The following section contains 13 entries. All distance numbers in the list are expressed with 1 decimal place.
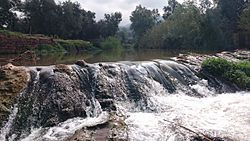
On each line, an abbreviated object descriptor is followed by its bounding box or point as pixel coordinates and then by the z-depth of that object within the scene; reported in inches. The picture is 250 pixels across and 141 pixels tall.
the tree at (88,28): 1347.2
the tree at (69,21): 1112.5
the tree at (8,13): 937.9
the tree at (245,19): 788.4
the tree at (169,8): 1895.9
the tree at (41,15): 1024.0
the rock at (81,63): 285.6
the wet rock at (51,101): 216.7
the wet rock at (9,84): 214.4
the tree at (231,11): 882.9
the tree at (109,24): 1439.2
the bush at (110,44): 1178.1
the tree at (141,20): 1798.0
